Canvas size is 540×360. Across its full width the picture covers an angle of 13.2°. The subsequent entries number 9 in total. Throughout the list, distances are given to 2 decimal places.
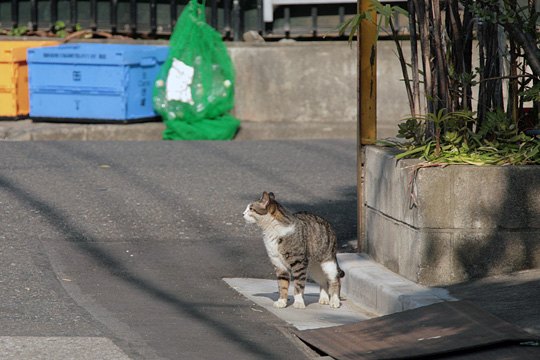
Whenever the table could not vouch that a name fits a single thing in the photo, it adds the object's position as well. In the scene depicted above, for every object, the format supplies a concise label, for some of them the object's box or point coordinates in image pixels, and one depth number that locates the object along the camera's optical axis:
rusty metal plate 12.83
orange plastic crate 30.72
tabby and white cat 16.12
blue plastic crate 30.10
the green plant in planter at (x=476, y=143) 15.96
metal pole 17.81
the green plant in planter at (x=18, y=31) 33.13
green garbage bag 30.49
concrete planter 15.59
